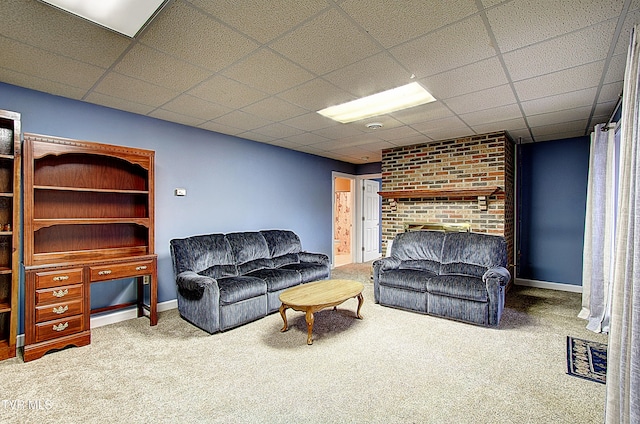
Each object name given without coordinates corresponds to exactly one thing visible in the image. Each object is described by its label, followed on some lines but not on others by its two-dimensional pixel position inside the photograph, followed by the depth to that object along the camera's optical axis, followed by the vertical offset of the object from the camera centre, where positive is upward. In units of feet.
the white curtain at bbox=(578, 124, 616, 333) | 11.07 -0.74
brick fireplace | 15.39 +1.32
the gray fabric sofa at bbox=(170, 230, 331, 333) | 10.88 -2.77
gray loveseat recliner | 11.32 -2.68
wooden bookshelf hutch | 9.18 -0.92
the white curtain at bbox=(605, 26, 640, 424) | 4.27 -1.05
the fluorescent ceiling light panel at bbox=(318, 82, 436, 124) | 10.38 +3.86
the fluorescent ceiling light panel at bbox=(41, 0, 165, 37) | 5.74 +3.72
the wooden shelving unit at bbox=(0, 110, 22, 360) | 8.76 -0.65
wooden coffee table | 9.96 -3.03
